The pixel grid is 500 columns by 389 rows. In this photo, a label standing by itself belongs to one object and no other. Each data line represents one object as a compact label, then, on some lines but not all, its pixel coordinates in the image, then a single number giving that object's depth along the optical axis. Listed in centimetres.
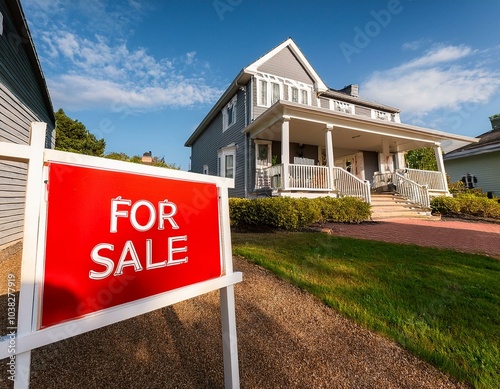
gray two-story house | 927
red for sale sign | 90
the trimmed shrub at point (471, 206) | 1003
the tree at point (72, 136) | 1916
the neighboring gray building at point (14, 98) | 493
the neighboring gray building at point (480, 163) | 1548
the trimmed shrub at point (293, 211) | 693
